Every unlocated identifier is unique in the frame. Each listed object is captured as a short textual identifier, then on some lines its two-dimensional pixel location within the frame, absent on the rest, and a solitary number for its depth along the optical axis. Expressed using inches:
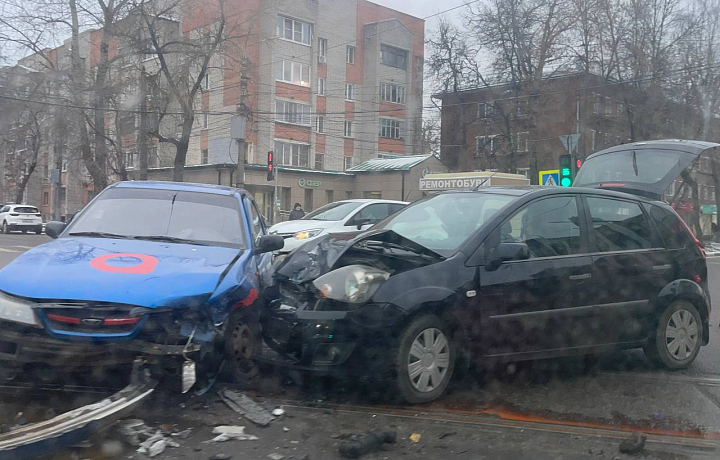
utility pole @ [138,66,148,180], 1215.6
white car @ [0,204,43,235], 1385.3
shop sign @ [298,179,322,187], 1805.0
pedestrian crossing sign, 684.5
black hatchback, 188.9
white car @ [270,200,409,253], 491.2
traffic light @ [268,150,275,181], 951.0
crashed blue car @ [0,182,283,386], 171.2
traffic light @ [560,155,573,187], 646.5
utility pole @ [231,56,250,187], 919.7
